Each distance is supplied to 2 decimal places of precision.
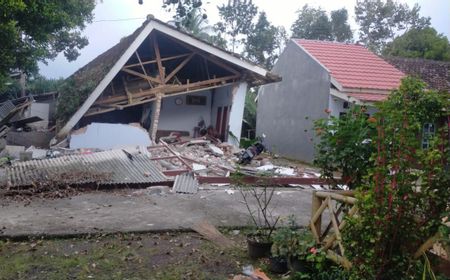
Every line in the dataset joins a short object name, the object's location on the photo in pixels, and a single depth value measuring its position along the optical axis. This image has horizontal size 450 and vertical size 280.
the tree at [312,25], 33.88
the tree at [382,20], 36.28
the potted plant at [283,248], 4.35
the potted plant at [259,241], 4.74
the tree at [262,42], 36.06
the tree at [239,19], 36.28
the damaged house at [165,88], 12.61
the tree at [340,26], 33.75
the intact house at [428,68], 16.50
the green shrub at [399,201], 3.02
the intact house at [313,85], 14.76
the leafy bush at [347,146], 4.07
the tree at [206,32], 30.47
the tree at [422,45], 25.17
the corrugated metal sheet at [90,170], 8.23
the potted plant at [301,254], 4.14
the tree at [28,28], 8.99
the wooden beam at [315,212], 4.39
